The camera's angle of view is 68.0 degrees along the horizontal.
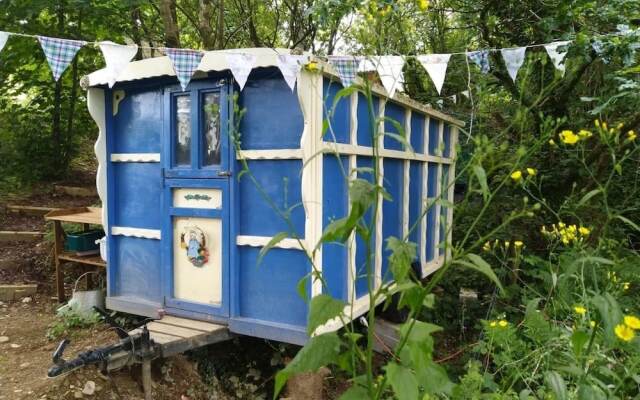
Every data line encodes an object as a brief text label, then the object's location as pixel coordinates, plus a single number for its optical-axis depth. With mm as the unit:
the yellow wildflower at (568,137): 1535
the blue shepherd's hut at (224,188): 3215
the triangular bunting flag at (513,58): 3948
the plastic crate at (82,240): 4793
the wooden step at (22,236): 6505
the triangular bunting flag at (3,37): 3028
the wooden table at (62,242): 4691
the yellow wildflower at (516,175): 1383
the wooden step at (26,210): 7332
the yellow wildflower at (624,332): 1308
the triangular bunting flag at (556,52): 3836
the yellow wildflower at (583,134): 1541
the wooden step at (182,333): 3109
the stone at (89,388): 2973
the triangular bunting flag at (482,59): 4074
